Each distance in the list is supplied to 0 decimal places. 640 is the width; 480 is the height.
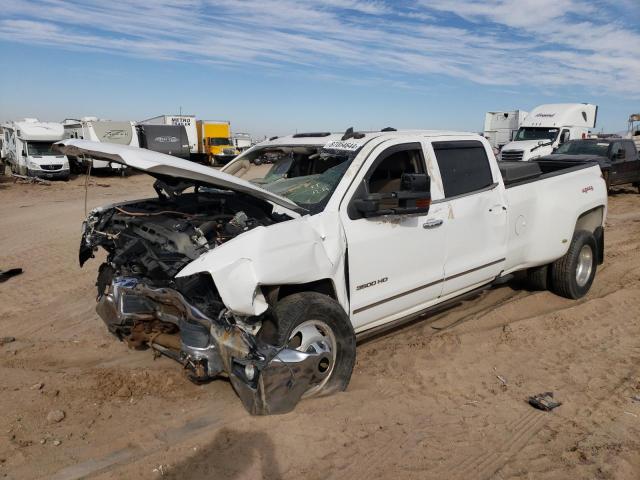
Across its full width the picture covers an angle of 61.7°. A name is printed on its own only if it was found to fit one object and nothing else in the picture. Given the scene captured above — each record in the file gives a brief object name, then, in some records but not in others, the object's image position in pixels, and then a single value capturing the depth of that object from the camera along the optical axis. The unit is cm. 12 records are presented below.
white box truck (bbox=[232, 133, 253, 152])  4050
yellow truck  3709
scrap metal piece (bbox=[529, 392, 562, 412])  388
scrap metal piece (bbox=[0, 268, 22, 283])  739
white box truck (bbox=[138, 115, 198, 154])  3647
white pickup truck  339
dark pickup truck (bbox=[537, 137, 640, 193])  1694
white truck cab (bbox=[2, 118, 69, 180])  2455
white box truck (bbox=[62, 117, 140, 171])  2870
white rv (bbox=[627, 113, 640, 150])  3950
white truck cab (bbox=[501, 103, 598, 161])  2245
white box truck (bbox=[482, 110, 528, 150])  3000
